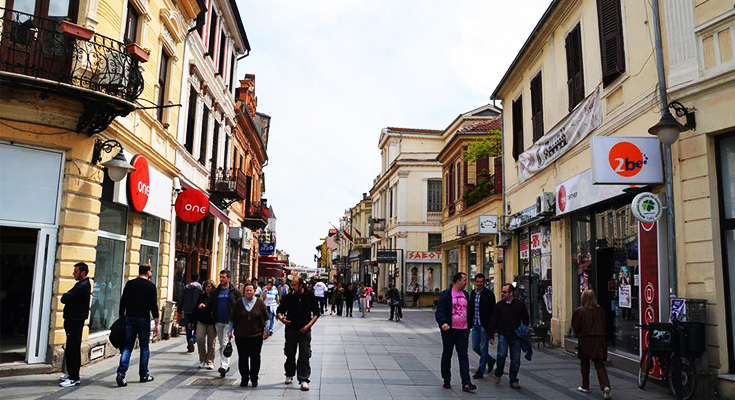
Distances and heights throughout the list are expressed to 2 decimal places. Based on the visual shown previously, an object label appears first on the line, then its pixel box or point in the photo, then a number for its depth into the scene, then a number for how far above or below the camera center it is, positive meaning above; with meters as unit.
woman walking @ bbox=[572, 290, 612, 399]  8.37 -0.93
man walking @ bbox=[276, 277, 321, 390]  8.89 -0.79
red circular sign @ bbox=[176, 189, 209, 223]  15.36 +1.85
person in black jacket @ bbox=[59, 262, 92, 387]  8.29 -0.89
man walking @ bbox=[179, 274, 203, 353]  12.96 -0.62
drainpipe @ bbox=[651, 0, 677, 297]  8.66 +1.76
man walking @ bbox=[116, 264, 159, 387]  8.66 -0.67
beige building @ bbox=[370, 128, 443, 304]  40.50 +5.26
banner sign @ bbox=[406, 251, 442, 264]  40.62 +1.32
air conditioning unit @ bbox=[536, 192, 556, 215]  14.63 +1.99
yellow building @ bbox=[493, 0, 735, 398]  8.32 +2.12
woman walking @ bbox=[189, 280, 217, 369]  10.13 -1.10
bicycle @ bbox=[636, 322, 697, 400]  7.82 -1.36
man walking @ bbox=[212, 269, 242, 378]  9.95 -0.61
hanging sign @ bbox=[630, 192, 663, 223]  8.63 +1.13
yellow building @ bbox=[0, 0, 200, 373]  9.02 +1.96
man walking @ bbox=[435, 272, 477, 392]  8.91 -0.80
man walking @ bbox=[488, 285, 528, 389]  9.27 -0.87
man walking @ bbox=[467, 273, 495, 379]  10.32 -0.83
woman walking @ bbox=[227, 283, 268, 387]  8.73 -0.96
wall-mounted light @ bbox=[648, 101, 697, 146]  8.21 +2.29
